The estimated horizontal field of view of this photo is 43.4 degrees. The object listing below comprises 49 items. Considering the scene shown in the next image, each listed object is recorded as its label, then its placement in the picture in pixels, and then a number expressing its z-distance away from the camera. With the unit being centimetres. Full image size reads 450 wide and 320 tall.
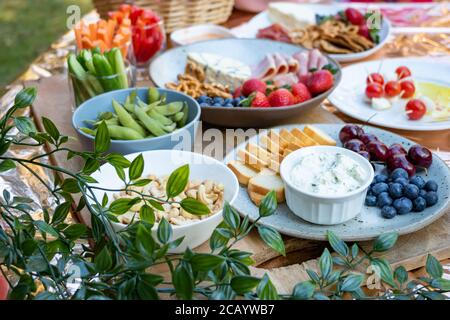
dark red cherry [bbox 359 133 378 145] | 128
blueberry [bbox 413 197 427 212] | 110
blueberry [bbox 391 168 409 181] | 116
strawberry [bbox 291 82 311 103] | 148
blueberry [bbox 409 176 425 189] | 113
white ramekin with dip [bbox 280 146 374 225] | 105
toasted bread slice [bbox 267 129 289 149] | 130
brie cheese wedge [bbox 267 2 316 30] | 211
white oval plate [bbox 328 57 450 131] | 146
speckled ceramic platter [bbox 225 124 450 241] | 104
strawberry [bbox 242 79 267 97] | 154
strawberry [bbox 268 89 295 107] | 144
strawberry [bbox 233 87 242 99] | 156
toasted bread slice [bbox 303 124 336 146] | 129
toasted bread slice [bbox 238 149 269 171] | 123
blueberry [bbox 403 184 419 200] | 111
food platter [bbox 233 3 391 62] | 192
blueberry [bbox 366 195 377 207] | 114
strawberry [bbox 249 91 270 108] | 144
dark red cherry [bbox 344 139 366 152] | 124
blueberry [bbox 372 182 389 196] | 114
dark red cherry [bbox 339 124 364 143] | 130
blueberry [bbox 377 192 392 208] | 112
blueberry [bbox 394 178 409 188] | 113
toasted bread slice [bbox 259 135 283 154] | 129
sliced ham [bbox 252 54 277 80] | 168
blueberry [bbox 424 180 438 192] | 113
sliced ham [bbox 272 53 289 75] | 168
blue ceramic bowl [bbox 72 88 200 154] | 124
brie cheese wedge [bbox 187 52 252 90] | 166
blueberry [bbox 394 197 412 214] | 110
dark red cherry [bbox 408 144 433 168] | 121
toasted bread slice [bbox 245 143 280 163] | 126
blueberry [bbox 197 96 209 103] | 146
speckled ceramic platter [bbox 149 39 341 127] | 142
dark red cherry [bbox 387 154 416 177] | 120
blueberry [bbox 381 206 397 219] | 109
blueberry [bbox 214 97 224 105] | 145
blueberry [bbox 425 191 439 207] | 111
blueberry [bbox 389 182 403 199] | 112
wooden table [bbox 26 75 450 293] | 97
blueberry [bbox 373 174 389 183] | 116
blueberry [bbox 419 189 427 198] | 112
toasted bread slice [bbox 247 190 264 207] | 115
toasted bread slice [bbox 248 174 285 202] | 115
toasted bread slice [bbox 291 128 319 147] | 128
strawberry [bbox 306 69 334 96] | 152
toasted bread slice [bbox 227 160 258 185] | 122
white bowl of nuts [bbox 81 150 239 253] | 100
